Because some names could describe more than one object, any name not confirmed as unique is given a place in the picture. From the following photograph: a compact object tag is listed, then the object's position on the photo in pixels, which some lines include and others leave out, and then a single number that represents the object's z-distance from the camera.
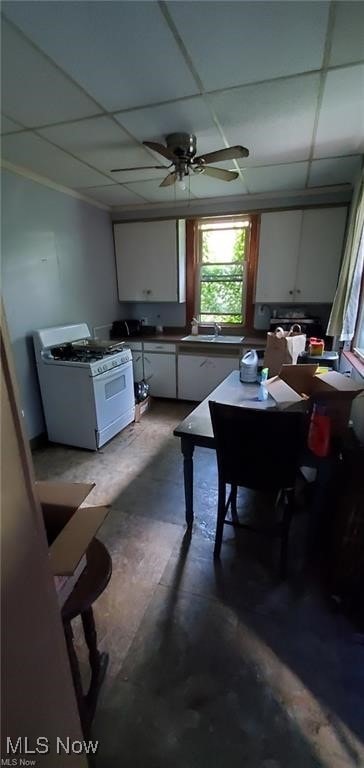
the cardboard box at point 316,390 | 1.47
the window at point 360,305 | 2.43
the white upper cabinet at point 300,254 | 3.26
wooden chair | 1.36
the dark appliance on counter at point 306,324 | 3.51
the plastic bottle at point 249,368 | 2.26
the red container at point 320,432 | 1.40
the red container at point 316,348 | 2.62
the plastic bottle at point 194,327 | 4.15
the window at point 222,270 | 3.84
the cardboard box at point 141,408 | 3.59
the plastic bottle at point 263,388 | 1.96
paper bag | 2.22
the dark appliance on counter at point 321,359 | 2.61
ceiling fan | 1.94
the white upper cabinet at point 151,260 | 3.84
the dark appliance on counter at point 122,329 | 4.09
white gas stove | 2.80
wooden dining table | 1.64
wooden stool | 0.87
